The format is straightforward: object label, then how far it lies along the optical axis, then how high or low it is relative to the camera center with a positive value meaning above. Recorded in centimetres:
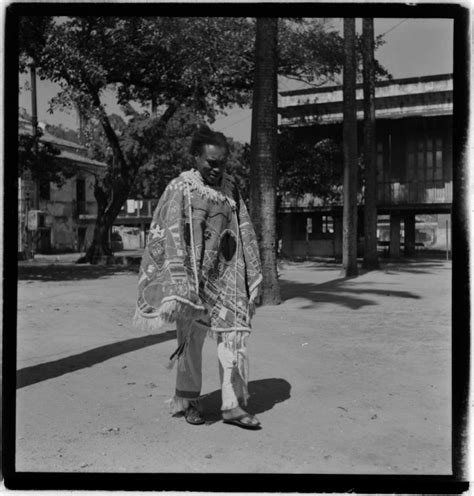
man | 411 -24
